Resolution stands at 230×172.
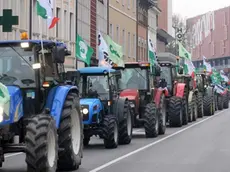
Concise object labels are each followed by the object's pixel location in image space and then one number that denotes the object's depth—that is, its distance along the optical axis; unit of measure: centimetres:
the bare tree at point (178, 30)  9444
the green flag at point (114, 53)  2402
